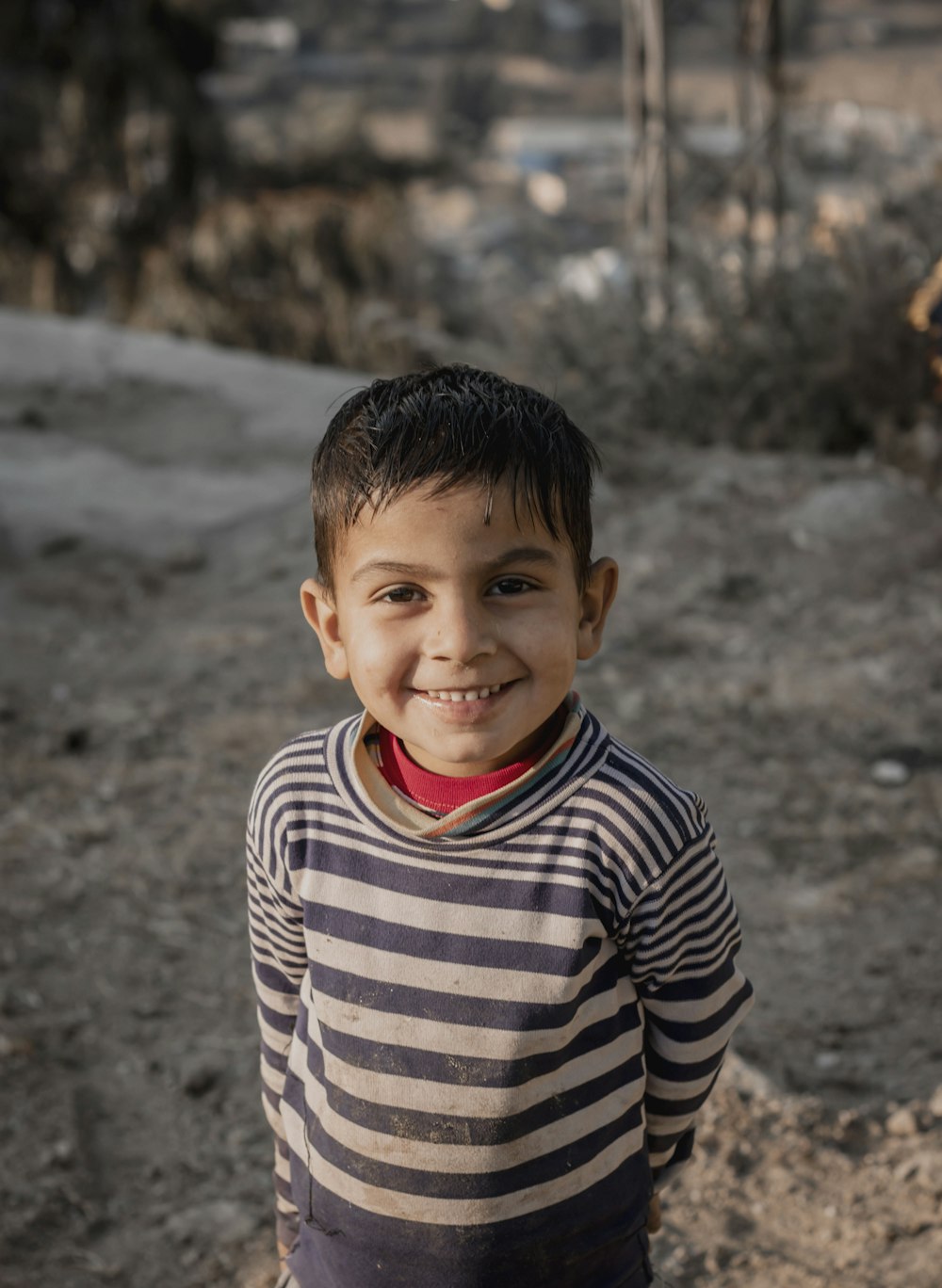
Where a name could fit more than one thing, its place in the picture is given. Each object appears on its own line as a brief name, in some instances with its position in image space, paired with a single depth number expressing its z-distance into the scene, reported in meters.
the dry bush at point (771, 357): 4.86
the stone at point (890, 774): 3.22
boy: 1.17
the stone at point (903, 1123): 2.10
